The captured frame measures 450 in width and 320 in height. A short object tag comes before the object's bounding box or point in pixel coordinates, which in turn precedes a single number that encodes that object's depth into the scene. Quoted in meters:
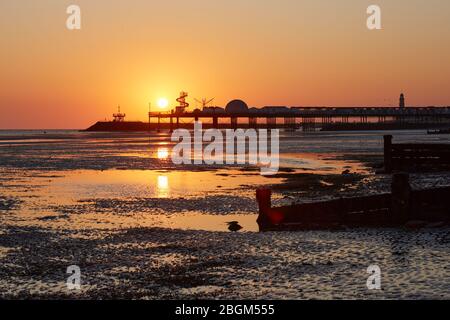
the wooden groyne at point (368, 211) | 17.78
